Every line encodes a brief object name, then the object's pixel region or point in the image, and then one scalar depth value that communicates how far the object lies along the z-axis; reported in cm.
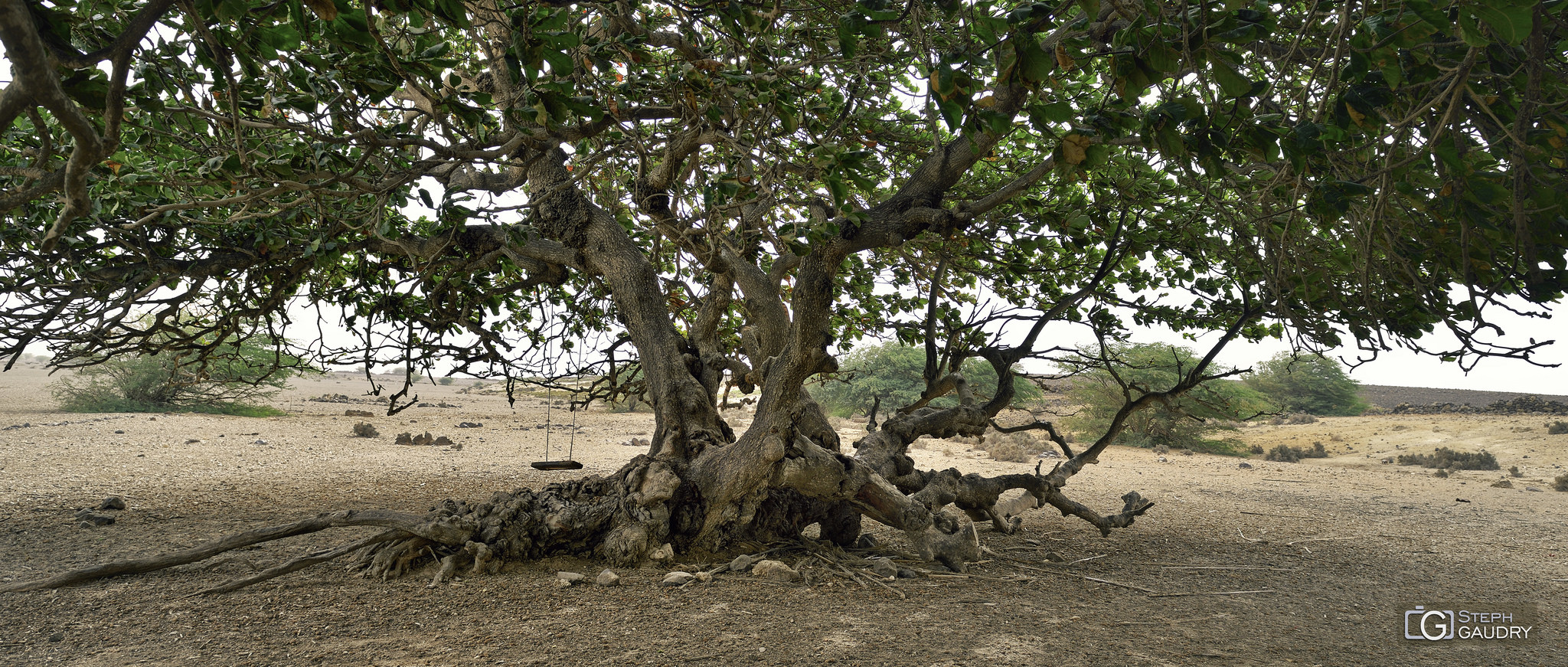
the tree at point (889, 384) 2292
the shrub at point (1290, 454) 1445
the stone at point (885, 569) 432
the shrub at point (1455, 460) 1246
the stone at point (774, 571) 417
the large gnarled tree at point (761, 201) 218
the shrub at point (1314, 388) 2450
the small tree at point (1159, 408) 1627
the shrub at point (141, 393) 1520
